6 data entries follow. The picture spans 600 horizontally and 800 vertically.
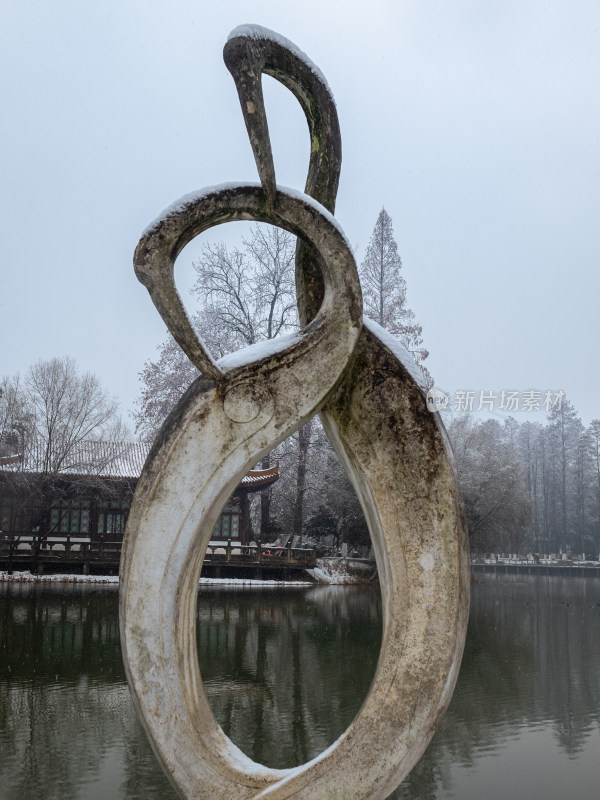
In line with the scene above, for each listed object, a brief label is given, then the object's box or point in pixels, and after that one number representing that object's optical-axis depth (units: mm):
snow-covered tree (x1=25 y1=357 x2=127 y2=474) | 22453
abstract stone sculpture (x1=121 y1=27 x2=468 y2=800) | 2838
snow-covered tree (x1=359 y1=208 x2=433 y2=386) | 26109
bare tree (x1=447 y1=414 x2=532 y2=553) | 24500
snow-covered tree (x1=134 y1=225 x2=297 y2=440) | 25266
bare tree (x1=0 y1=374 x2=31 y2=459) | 22328
